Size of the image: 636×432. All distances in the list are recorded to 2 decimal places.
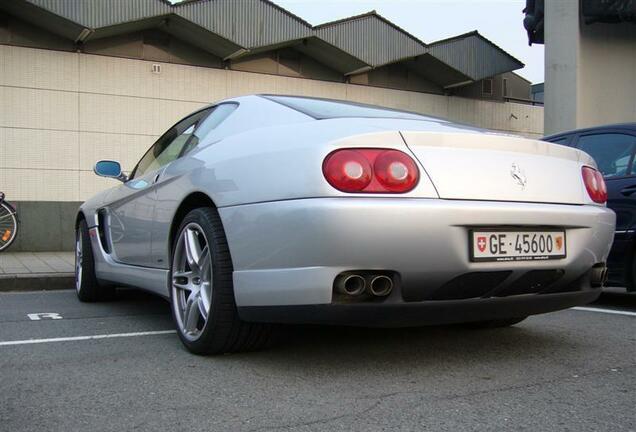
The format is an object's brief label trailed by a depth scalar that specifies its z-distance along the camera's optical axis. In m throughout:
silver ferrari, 2.69
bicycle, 9.69
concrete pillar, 12.97
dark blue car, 5.07
